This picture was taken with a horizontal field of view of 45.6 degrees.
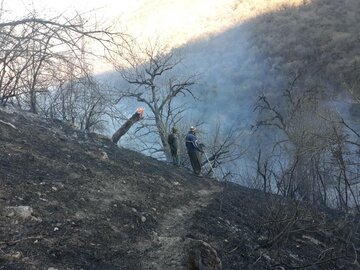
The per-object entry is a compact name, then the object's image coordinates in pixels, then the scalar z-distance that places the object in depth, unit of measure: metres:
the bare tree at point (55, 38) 5.83
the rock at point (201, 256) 4.44
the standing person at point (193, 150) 10.75
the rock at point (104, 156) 7.66
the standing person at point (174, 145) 11.56
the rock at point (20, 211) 4.34
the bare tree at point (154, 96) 15.40
